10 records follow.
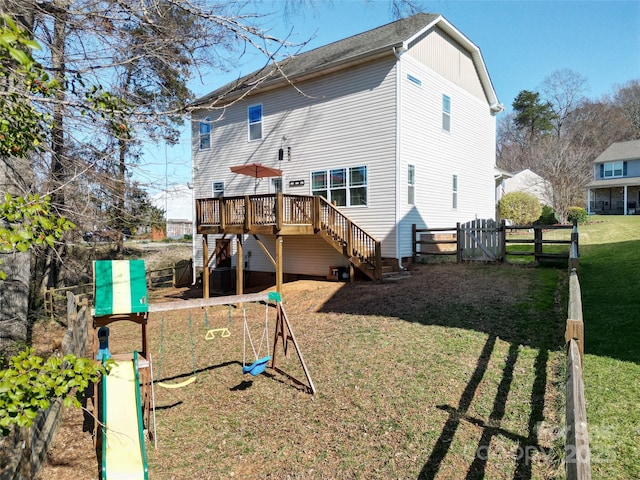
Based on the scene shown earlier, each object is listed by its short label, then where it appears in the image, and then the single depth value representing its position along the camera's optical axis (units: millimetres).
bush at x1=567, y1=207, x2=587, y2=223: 25653
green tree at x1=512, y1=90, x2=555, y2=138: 48750
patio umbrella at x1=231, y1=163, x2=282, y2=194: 13609
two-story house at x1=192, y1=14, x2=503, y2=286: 13164
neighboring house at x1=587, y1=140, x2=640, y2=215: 34375
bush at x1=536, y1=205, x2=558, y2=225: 26469
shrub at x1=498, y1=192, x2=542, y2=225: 24078
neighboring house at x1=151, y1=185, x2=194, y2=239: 39244
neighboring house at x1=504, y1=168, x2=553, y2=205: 34844
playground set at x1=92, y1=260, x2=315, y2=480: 4645
